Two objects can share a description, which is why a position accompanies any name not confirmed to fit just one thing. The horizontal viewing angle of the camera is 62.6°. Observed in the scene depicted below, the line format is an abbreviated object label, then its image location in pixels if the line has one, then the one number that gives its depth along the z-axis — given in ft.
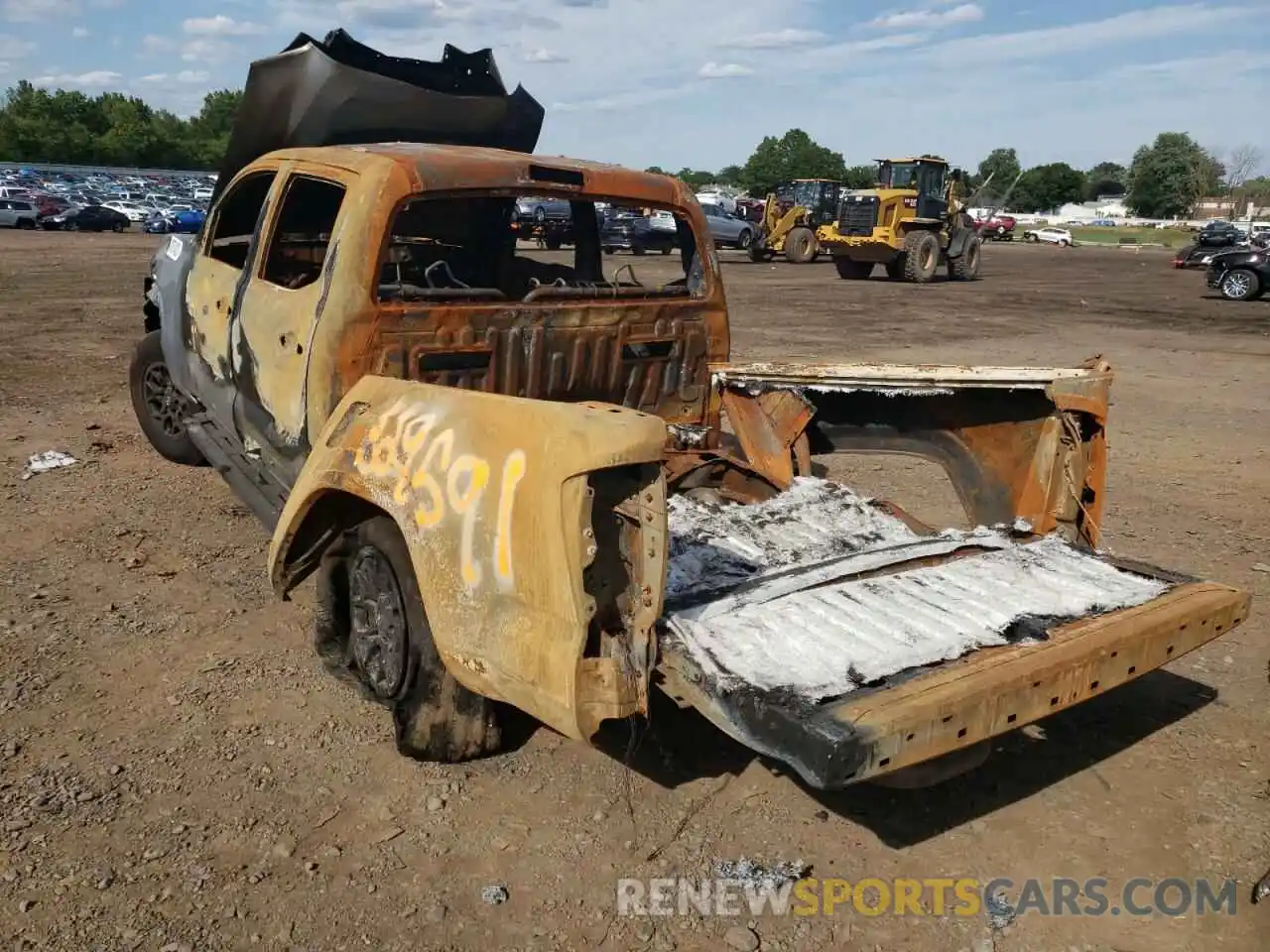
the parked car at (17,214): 114.98
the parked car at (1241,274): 70.54
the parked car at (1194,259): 108.47
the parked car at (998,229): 181.88
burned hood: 20.11
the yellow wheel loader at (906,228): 79.00
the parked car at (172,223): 118.01
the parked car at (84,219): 116.16
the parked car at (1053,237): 172.35
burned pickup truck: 8.33
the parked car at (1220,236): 118.24
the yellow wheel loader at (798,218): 93.56
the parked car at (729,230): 102.74
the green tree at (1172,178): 308.60
